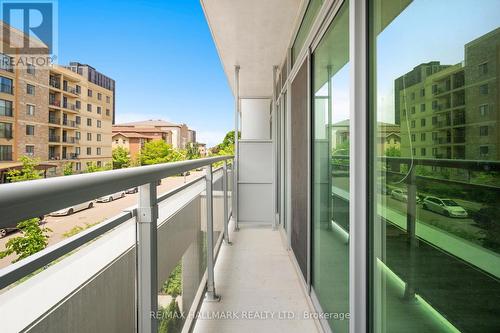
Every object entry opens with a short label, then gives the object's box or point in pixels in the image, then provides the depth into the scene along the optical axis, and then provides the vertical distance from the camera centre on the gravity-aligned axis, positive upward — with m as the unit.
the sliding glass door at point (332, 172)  1.65 -0.04
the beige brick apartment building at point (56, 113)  19.20 +4.46
